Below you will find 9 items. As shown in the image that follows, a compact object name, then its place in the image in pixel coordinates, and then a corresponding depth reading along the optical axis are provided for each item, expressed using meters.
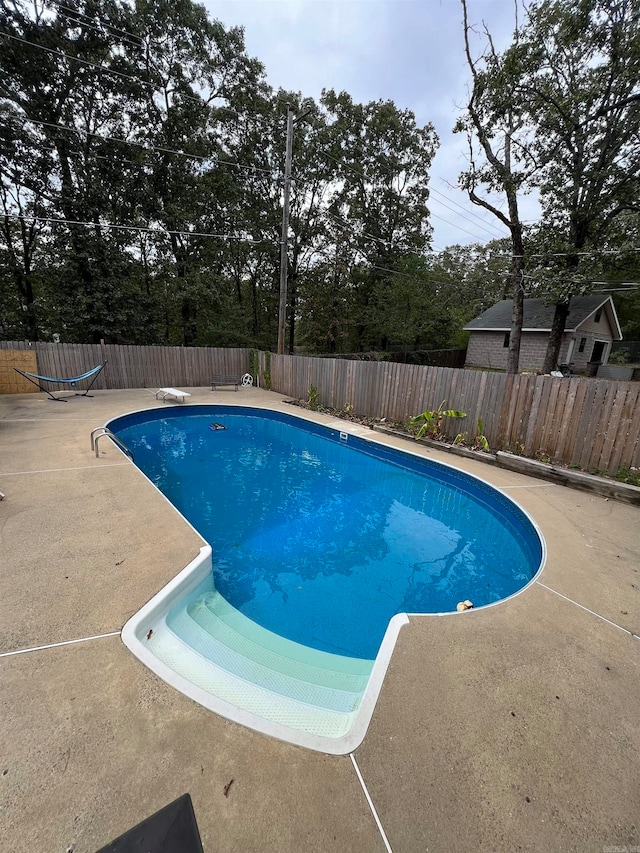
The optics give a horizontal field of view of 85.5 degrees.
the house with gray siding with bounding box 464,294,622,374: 16.23
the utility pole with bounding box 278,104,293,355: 10.32
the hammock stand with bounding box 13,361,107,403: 8.74
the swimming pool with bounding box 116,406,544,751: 2.39
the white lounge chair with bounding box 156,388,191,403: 9.12
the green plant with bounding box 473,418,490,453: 5.80
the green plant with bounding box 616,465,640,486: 4.26
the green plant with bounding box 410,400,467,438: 6.49
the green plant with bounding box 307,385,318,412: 9.56
